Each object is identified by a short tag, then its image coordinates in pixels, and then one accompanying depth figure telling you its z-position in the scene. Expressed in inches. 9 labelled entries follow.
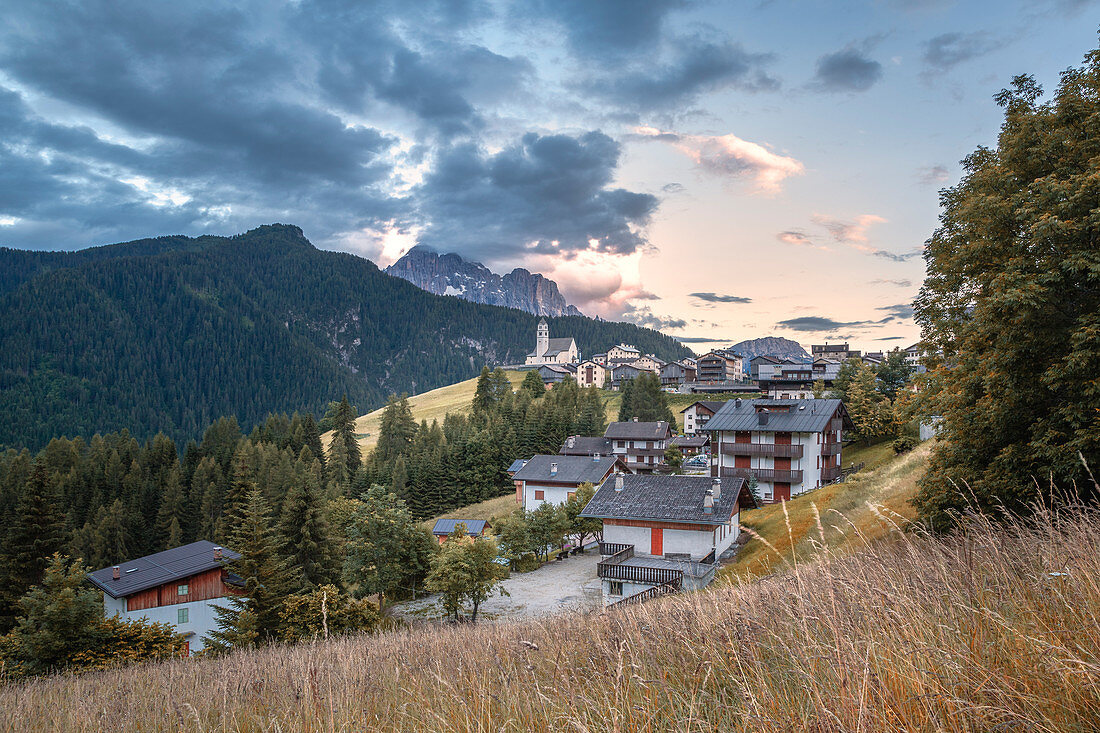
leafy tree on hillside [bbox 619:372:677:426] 4045.3
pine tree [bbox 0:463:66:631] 1551.4
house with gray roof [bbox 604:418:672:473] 3154.5
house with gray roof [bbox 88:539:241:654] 1330.0
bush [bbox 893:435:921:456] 1883.6
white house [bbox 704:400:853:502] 1881.2
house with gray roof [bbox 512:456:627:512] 2386.8
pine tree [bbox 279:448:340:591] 1424.7
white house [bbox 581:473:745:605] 1290.6
